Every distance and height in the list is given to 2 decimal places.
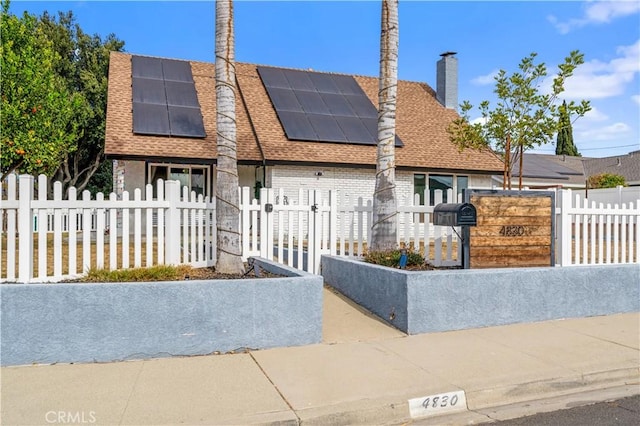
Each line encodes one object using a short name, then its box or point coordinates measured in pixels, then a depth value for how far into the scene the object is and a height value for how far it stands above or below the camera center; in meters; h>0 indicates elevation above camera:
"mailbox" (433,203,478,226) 6.94 -0.07
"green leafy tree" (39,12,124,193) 26.08 +7.14
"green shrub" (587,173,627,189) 27.86 +1.69
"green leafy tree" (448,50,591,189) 8.34 +1.65
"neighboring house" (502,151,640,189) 26.91 +2.88
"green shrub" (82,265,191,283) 5.77 -0.78
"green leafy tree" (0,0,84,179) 14.68 +3.40
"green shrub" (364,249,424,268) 7.41 -0.73
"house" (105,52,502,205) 14.06 +2.32
